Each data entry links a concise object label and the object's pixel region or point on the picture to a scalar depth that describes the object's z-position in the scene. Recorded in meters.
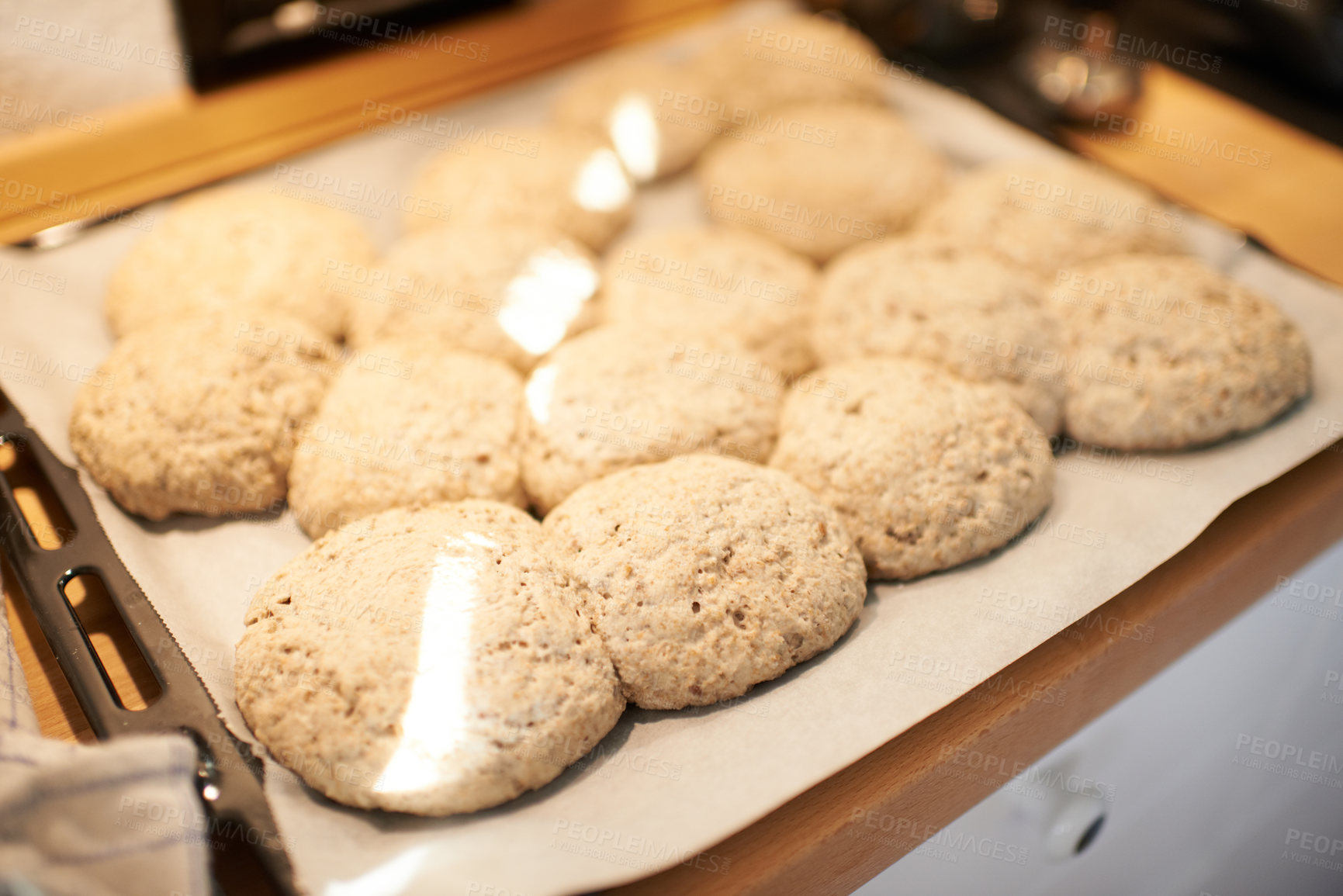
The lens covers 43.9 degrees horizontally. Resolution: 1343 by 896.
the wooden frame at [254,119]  0.62
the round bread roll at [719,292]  0.58
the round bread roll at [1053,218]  0.60
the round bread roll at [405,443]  0.52
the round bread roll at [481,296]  0.58
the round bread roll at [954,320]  0.55
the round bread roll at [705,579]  0.48
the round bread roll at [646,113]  0.68
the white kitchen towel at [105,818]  0.42
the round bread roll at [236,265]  0.58
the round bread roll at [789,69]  0.71
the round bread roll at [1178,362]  0.54
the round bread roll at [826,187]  0.64
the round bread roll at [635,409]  0.52
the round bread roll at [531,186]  0.63
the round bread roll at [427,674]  0.46
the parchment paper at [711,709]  0.45
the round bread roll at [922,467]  0.51
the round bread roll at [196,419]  0.52
